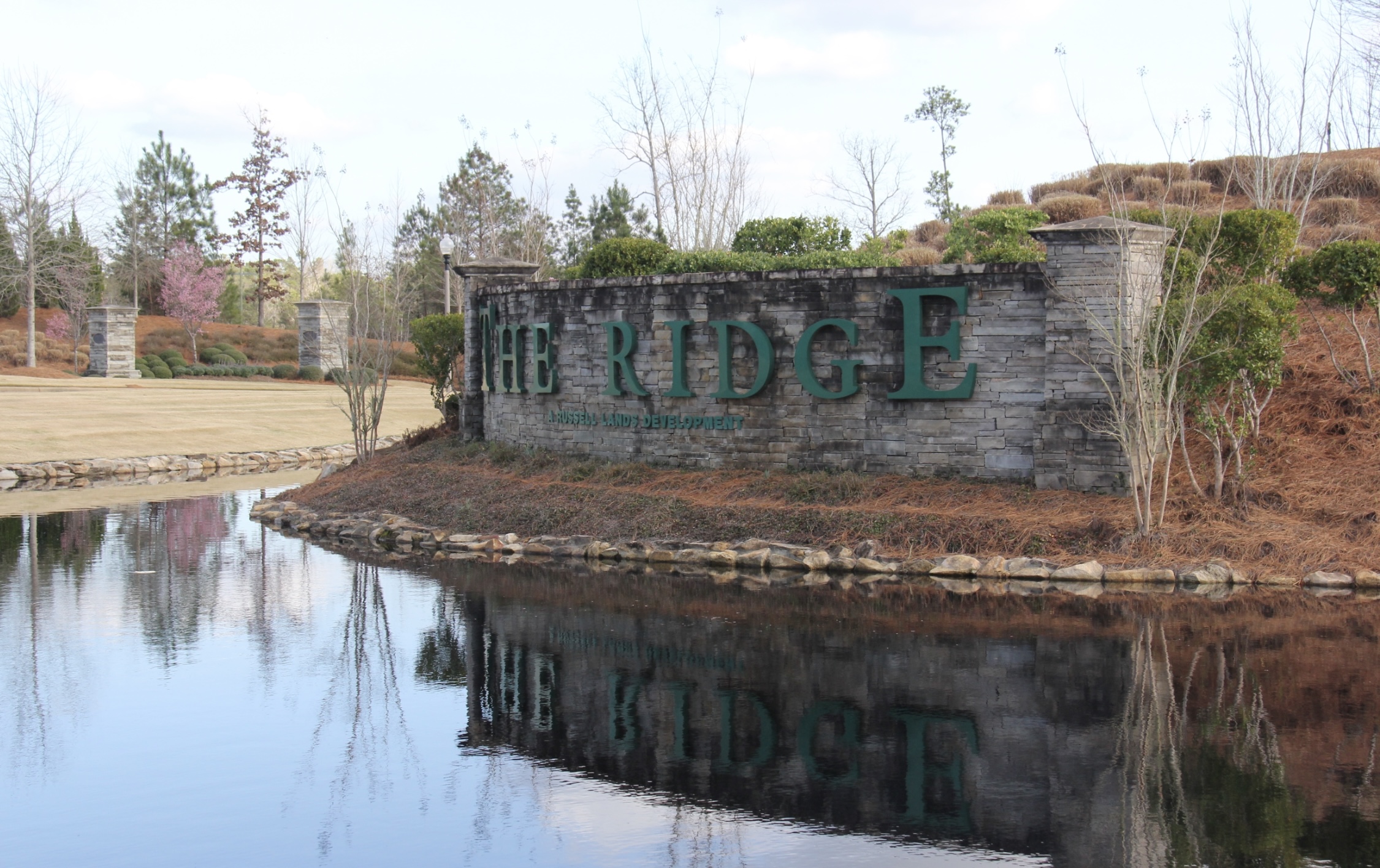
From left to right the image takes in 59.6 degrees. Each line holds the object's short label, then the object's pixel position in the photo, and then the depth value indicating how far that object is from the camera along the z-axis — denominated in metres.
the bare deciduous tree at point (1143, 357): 12.66
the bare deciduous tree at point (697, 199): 30.11
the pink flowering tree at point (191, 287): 52.59
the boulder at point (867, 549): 13.04
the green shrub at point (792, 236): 18.92
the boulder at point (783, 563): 13.22
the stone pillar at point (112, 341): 43.91
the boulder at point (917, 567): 12.60
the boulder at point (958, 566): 12.50
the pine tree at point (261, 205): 60.19
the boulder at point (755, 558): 13.37
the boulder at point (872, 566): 12.74
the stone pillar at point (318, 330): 49.09
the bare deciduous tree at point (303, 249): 46.50
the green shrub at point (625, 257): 18.58
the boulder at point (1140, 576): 11.88
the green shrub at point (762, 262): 17.69
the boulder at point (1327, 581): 11.53
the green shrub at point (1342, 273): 14.07
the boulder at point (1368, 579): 11.47
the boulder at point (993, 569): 12.38
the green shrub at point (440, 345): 22.86
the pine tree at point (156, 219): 59.38
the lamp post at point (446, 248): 25.09
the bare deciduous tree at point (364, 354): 20.89
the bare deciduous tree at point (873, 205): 29.62
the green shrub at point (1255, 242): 14.08
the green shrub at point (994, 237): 17.39
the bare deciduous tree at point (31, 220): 46.41
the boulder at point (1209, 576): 11.80
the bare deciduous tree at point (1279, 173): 20.80
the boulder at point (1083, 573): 12.05
